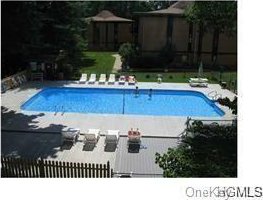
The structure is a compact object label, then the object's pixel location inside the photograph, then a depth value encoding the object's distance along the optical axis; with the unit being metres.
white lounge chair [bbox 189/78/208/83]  15.66
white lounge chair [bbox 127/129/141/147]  8.57
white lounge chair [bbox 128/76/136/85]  15.56
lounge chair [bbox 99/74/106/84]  15.51
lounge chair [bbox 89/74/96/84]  15.60
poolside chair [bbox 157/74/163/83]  15.94
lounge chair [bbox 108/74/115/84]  15.51
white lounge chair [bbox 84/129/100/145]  8.58
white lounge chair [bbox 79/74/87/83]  15.63
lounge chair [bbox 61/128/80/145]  8.58
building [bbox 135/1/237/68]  21.07
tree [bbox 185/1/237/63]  11.74
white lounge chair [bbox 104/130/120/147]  8.59
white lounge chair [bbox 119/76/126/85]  15.53
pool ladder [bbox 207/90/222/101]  13.72
